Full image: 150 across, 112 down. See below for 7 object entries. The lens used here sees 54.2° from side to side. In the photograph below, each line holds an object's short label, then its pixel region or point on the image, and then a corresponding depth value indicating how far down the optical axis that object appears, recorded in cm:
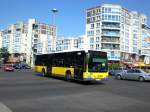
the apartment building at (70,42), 5492
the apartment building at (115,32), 5178
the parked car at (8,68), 2716
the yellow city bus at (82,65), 1197
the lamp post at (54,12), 2933
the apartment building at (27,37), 6949
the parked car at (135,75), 1569
